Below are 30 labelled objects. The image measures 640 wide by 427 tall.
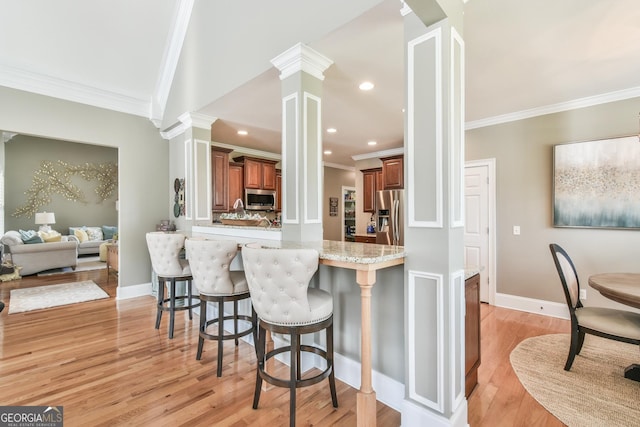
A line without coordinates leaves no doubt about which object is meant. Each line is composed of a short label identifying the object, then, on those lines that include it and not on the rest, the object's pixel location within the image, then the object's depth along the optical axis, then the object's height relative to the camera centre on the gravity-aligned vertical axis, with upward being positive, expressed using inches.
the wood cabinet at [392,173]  215.0 +31.1
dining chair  82.2 -32.5
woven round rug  71.7 -50.0
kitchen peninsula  63.8 -17.7
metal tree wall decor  304.6 +38.5
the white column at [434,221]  62.2 -1.7
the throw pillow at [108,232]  331.9 -18.5
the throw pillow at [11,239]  219.6 -17.7
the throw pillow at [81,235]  304.7 -20.1
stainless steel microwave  223.9 +12.2
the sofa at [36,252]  221.6 -28.7
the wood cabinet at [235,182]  215.3 +24.8
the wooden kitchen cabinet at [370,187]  239.6 +23.0
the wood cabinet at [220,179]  202.8 +26.0
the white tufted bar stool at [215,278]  92.0 -20.4
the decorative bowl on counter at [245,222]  132.1 -3.3
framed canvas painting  123.5 +12.8
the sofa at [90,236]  299.7 -22.1
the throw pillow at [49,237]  249.8 -17.8
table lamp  284.7 -3.1
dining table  75.4 -21.3
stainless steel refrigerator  202.1 -2.6
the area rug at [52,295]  156.3 -47.7
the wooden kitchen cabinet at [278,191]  244.8 +20.0
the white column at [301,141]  92.3 +24.2
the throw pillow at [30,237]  233.8 -17.2
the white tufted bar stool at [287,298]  64.6 -19.5
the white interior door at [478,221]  162.1 -4.6
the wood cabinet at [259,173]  223.2 +33.3
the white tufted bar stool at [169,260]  117.2 -18.6
